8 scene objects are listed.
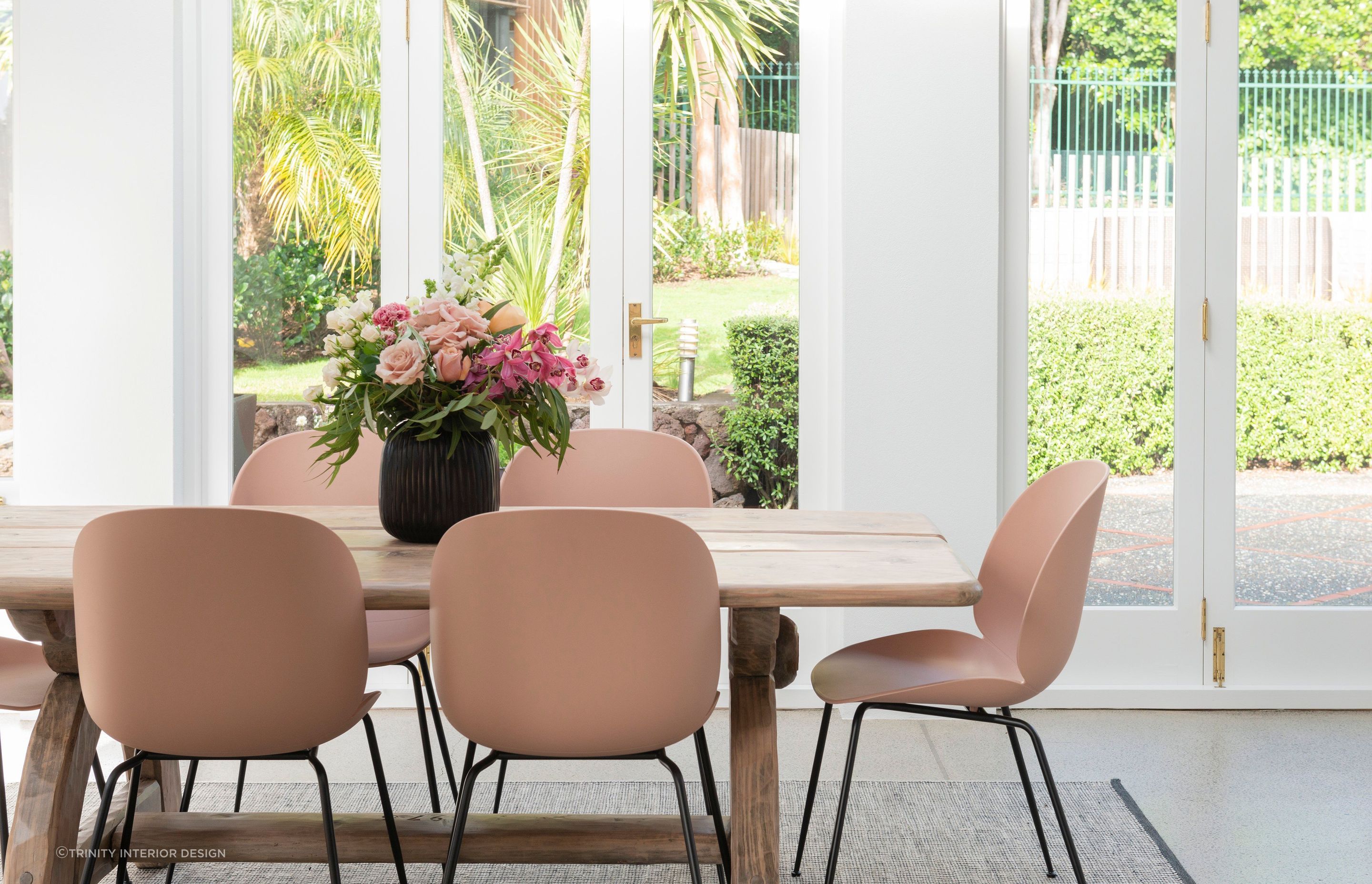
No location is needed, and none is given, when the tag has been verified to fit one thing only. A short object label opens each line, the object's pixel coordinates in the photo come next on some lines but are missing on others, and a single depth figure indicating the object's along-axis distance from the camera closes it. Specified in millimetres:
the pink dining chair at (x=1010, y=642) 1993
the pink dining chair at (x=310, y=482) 2613
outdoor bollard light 3613
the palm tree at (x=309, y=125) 3586
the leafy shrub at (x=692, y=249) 3592
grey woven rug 2314
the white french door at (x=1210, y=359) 3443
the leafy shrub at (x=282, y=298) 3643
